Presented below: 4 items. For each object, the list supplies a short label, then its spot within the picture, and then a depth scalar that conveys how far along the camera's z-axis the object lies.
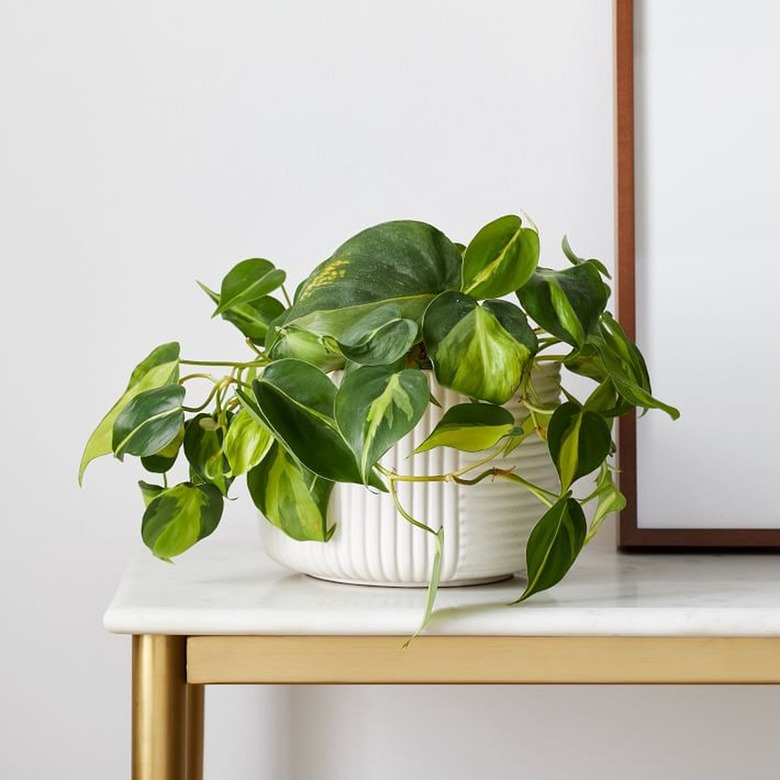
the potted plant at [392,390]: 1.50
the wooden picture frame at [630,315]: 1.91
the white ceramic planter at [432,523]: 1.59
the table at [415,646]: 1.53
